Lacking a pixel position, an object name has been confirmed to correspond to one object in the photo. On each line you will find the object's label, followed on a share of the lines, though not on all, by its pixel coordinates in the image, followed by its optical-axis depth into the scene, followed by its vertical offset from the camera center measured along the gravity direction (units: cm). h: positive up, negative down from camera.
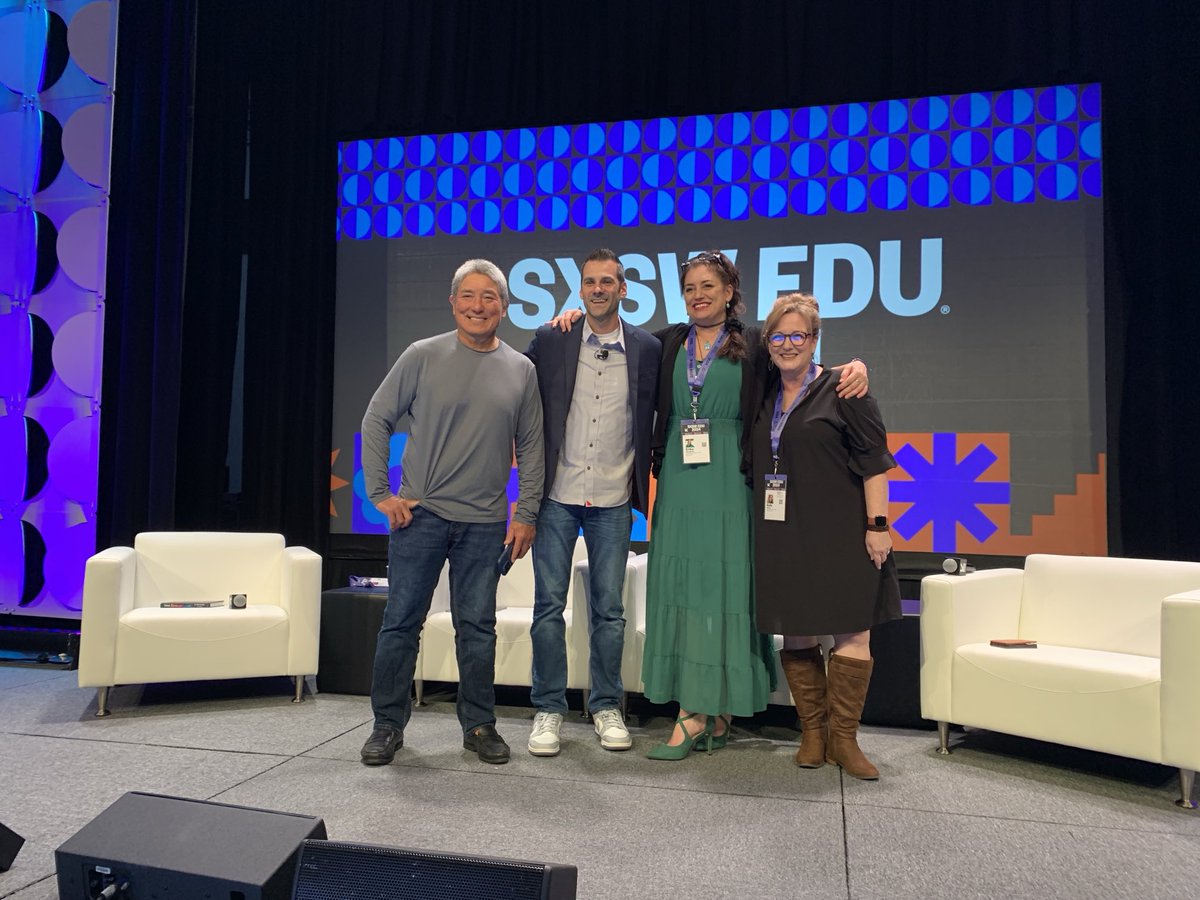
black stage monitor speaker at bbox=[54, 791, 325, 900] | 154 -68
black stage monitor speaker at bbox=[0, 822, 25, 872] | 200 -84
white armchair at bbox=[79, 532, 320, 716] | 351 -56
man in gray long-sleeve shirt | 280 -2
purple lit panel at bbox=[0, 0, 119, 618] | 521 +87
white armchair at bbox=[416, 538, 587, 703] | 355 -66
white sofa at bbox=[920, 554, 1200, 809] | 259 -55
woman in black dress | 273 -11
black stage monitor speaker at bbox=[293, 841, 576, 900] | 138 -62
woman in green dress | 286 -14
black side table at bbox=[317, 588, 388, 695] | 389 -70
